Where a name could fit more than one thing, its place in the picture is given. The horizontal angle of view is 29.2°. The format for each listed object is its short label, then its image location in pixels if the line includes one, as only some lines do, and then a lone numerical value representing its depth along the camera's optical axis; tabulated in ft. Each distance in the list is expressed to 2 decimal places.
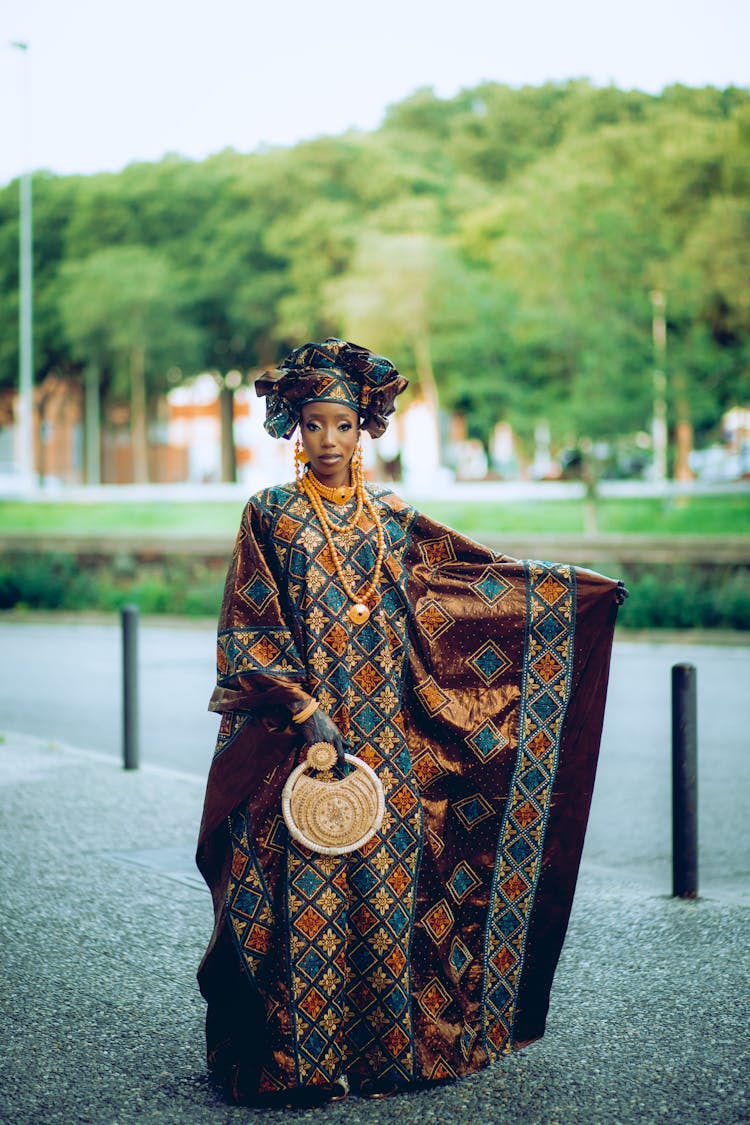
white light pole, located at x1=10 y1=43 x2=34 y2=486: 120.37
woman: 12.53
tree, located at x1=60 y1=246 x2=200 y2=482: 158.18
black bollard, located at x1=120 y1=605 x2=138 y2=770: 29.19
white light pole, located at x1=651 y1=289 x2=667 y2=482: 84.17
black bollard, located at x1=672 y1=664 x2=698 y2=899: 19.56
